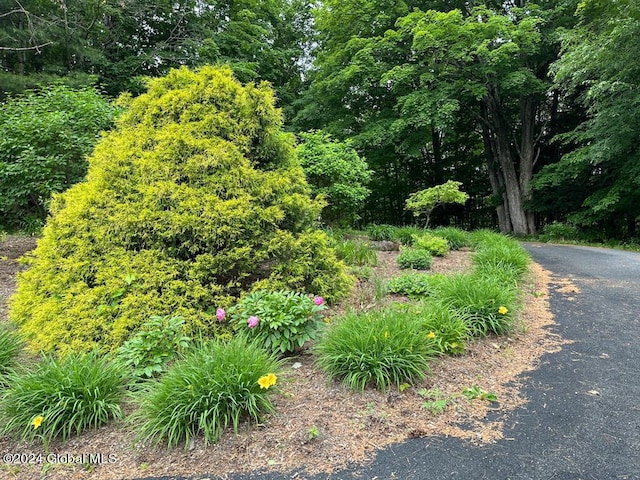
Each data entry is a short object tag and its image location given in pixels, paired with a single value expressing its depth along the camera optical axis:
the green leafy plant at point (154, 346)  2.32
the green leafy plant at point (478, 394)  2.28
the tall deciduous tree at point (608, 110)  8.29
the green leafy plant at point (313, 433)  1.90
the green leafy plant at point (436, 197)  8.20
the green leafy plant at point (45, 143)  4.81
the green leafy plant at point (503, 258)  5.12
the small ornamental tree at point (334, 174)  7.55
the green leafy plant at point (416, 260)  5.43
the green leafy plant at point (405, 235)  7.62
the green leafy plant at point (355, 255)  5.37
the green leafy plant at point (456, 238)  7.65
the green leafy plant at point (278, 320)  2.56
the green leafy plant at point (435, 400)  2.14
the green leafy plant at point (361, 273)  4.69
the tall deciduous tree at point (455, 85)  10.84
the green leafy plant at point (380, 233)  8.21
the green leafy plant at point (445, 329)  2.78
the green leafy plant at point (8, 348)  2.50
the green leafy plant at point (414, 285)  4.03
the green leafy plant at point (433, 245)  6.37
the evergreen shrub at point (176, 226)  2.77
